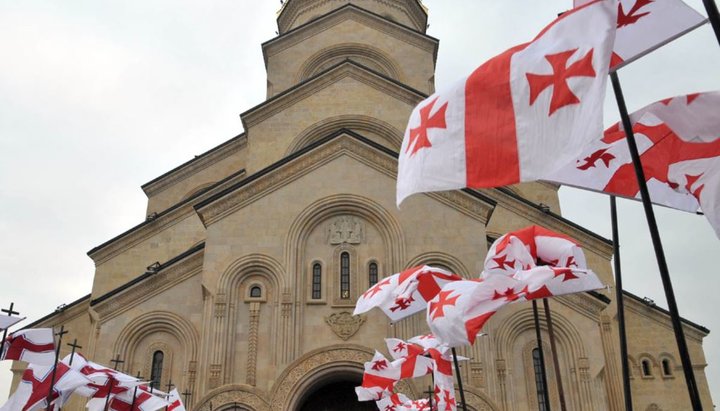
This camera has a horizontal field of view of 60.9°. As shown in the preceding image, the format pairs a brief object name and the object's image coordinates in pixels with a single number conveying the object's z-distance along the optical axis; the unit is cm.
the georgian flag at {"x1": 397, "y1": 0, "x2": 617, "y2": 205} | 399
